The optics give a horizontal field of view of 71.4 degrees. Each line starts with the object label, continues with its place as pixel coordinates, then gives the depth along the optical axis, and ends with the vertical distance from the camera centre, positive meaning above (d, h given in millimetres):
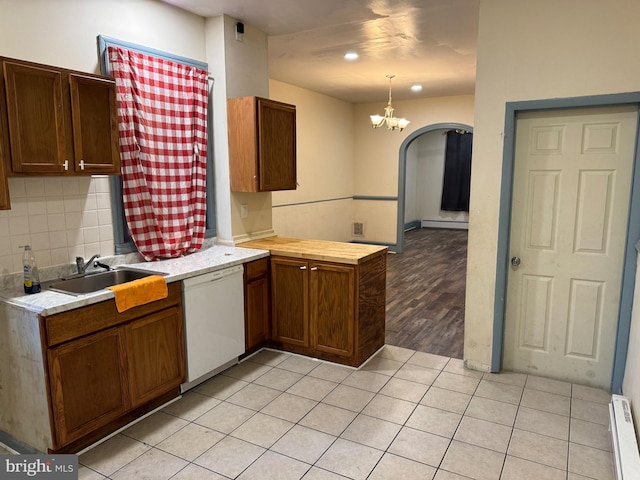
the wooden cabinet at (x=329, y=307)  3307 -961
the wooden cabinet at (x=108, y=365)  2201 -1005
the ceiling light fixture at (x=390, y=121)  6223 +883
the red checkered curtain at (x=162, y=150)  2949 +228
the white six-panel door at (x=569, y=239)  2879 -382
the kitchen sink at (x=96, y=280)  2561 -600
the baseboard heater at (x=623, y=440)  1936 -1227
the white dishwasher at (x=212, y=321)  2918 -960
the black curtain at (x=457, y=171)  10828 +275
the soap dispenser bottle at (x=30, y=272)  2357 -484
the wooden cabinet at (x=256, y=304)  3412 -959
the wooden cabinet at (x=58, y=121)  2201 +322
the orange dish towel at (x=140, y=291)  2430 -619
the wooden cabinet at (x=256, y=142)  3508 +316
